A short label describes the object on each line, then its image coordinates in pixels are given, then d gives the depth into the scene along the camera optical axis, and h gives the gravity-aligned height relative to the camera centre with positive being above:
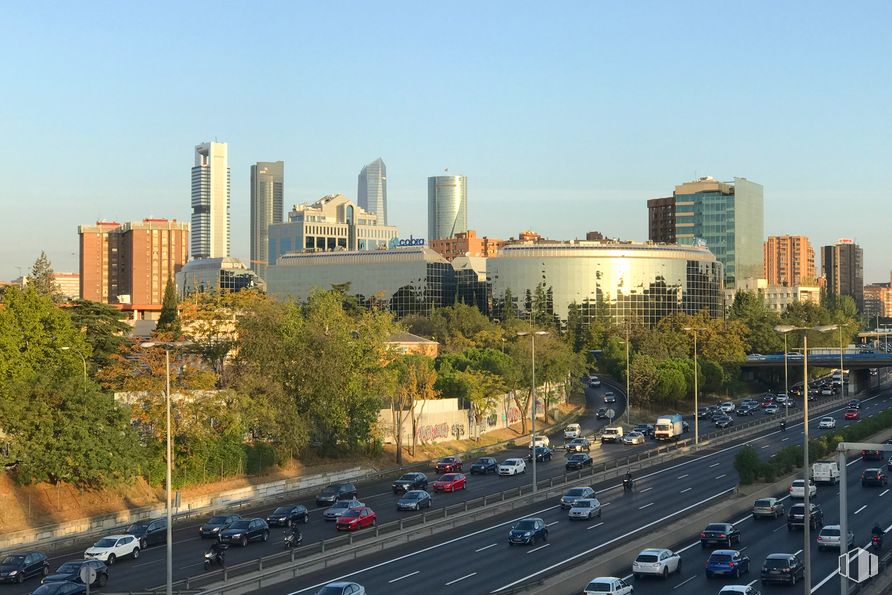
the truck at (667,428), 117.12 -11.99
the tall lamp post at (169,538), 43.75 -8.91
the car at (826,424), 121.10 -12.05
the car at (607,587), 45.59 -10.99
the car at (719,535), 58.97 -11.56
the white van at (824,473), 83.50 -11.85
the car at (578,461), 93.31 -12.25
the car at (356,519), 65.50 -11.90
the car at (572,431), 120.12 -12.65
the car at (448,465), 93.88 -12.55
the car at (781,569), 49.78 -11.28
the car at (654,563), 51.44 -11.36
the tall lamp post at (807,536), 41.32 -8.33
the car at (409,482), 83.44 -12.53
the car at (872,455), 96.94 -12.36
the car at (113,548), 57.97 -12.07
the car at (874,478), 83.31 -12.18
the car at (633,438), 114.06 -12.64
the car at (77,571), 50.53 -11.60
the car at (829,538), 57.69 -11.49
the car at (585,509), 69.19 -11.98
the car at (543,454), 101.06 -12.62
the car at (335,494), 78.25 -12.59
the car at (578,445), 106.75 -12.53
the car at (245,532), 61.81 -11.92
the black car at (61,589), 47.38 -11.46
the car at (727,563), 51.34 -11.37
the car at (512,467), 92.31 -12.53
